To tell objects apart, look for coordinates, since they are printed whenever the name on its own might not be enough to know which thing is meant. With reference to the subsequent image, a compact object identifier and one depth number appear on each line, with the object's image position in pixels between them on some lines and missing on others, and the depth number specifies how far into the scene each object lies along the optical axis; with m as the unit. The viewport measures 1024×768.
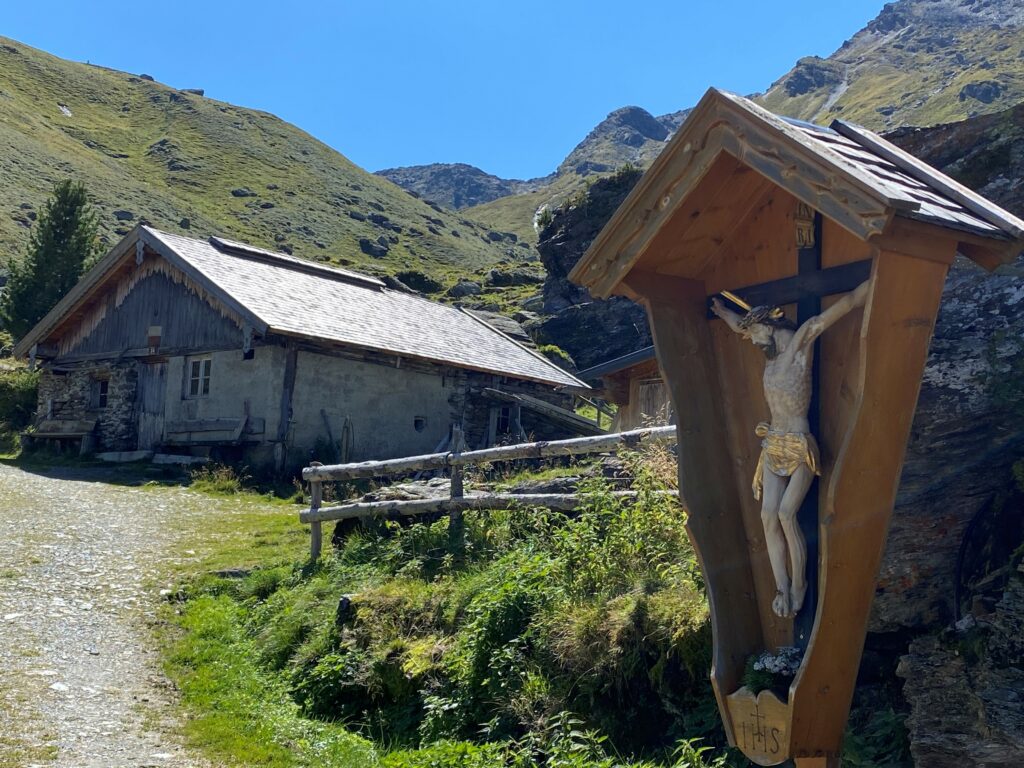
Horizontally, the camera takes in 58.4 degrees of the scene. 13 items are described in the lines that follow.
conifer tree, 32.81
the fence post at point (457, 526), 8.91
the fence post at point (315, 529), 10.64
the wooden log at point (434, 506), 8.50
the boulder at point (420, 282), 55.03
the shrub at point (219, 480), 17.80
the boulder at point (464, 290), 52.42
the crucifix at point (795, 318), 3.48
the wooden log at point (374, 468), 10.11
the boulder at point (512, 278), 55.70
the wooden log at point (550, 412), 23.98
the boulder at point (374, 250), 76.06
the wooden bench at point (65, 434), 22.92
